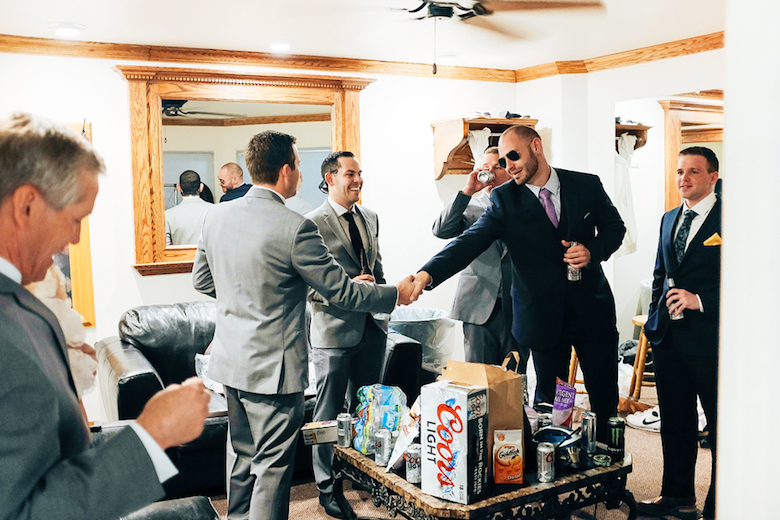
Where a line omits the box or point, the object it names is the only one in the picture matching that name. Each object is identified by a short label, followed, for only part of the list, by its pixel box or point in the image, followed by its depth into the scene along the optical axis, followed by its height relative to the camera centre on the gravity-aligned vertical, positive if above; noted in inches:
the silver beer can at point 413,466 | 81.2 -29.7
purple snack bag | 93.0 -25.8
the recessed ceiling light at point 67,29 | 140.9 +40.9
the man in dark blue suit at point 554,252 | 106.0 -5.5
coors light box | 72.9 -24.2
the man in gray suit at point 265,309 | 88.2 -11.8
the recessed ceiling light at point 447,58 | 182.5 +43.7
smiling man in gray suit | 117.0 -18.7
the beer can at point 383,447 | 87.3 -29.5
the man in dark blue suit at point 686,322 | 102.7 -16.7
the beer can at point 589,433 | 89.9 -28.8
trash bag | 168.6 -29.0
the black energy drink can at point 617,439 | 89.2 -29.4
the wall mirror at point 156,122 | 162.2 +23.9
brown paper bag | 77.9 -19.8
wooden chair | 171.8 -42.6
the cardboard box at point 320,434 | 95.0 -30.1
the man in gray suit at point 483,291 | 132.6 -14.4
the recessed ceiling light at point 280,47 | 165.5 +43.0
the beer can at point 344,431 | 93.3 -29.2
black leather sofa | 121.4 -29.2
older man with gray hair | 35.4 -9.4
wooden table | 75.5 -32.8
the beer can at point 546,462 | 81.0 -29.4
